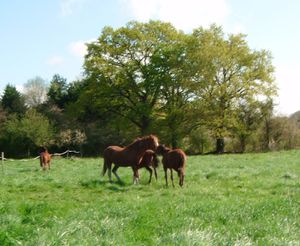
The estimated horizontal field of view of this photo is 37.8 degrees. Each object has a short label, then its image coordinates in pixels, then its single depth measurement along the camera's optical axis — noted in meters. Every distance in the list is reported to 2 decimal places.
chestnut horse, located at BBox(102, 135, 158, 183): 18.12
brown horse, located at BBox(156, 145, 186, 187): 17.14
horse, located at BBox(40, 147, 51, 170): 26.42
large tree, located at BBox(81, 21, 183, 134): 54.56
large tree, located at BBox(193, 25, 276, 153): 51.94
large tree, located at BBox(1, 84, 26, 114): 67.81
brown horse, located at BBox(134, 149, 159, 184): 18.83
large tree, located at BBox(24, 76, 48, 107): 84.06
